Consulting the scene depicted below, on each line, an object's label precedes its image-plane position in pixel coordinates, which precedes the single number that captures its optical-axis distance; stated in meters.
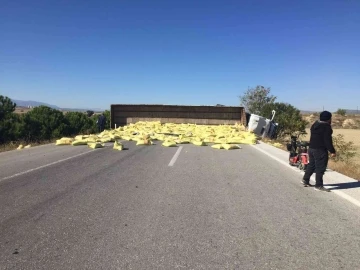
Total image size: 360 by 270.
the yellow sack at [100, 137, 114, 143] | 16.38
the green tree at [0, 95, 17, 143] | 17.30
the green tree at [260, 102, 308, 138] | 21.04
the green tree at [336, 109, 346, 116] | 84.06
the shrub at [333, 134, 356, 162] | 14.98
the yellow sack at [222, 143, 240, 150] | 14.14
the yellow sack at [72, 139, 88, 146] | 15.09
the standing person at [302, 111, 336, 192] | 6.77
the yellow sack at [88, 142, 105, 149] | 13.96
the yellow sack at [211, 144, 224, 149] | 14.34
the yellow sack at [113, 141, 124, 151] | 13.38
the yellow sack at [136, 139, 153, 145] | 15.67
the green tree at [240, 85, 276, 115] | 30.94
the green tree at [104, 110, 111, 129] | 25.61
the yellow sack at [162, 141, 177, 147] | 15.10
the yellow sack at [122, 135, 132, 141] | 17.84
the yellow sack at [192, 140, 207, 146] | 15.67
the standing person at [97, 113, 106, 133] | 22.86
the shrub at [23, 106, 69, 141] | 18.89
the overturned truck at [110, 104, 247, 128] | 25.89
